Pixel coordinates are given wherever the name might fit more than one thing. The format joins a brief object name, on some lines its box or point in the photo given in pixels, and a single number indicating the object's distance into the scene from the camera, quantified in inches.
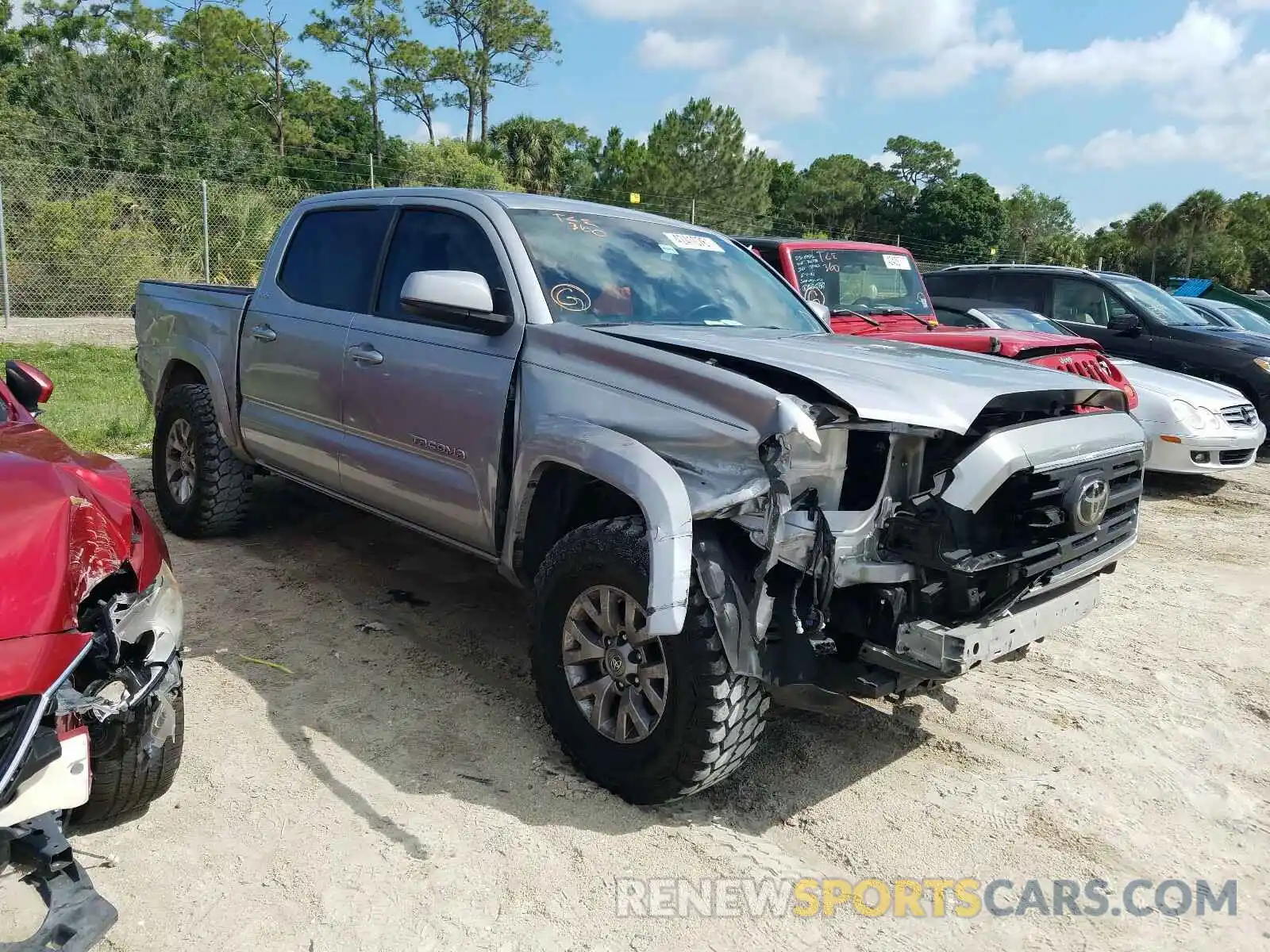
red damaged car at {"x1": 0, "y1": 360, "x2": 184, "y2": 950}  80.9
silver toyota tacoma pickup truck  104.7
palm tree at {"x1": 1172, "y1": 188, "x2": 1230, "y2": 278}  2119.8
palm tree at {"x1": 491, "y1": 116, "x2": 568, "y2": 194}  1465.3
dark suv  370.3
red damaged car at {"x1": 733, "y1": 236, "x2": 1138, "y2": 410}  265.0
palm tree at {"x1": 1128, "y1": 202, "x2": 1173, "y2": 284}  2221.9
